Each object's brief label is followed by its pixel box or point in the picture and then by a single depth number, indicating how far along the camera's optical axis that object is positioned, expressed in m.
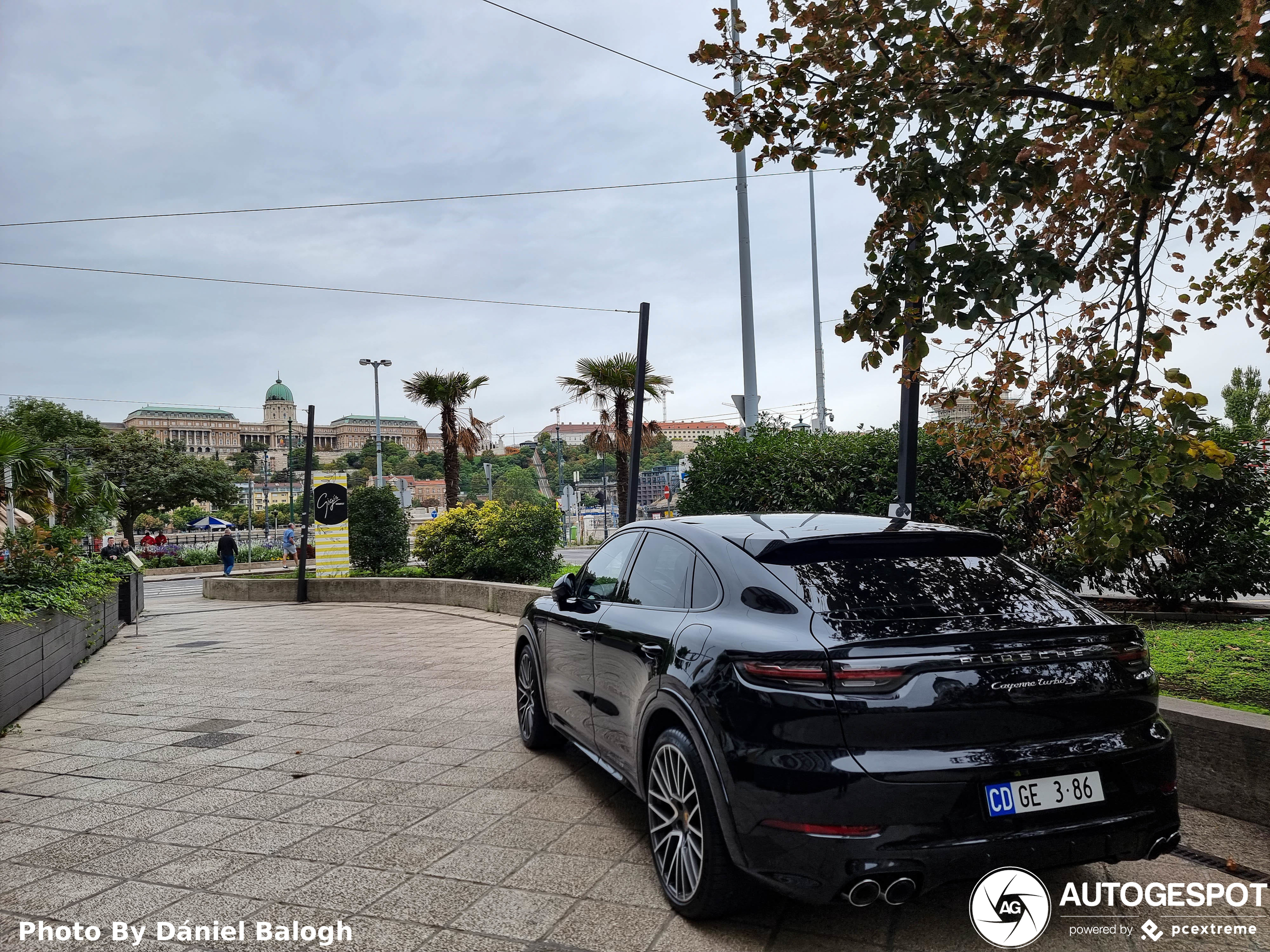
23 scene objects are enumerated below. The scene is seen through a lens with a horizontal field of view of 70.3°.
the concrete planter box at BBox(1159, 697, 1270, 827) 4.03
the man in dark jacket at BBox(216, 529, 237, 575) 34.00
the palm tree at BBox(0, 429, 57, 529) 11.20
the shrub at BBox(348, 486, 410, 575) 22.64
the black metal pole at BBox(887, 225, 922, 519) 5.67
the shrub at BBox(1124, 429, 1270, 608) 7.91
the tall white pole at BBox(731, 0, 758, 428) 14.44
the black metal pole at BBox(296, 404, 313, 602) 20.70
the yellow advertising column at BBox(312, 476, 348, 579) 21.11
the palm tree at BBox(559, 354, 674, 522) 24.69
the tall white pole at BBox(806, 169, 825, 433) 35.72
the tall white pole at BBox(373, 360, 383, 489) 52.44
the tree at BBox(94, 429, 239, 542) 45.06
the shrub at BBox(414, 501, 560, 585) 17.00
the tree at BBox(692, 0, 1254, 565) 3.87
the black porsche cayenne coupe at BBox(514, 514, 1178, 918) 2.75
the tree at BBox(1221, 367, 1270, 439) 38.22
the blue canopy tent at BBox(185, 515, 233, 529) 69.37
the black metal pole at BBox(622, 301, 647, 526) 11.76
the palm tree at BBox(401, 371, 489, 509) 30.08
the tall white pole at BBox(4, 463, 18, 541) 12.01
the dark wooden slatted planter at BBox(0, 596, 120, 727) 7.22
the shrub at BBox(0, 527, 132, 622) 8.50
